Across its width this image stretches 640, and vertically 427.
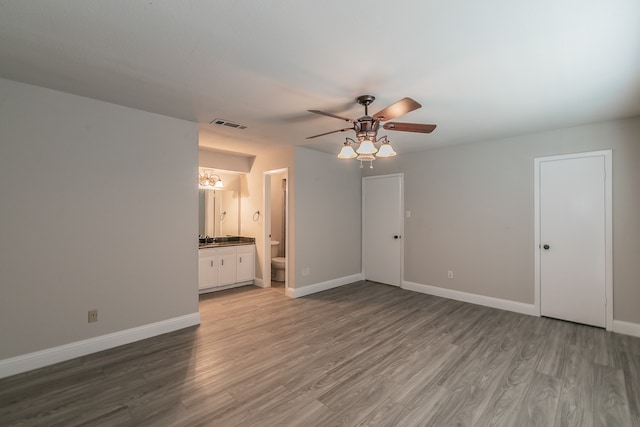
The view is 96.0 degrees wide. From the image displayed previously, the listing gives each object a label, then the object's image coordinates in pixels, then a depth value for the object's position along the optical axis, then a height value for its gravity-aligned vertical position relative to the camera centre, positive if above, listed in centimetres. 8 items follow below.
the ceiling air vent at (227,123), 349 +114
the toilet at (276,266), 575 -102
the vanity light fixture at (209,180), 539 +65
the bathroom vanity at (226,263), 489 -87
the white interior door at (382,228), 536 -25
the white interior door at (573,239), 348 -29
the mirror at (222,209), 559 +12
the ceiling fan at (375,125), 245 +83
